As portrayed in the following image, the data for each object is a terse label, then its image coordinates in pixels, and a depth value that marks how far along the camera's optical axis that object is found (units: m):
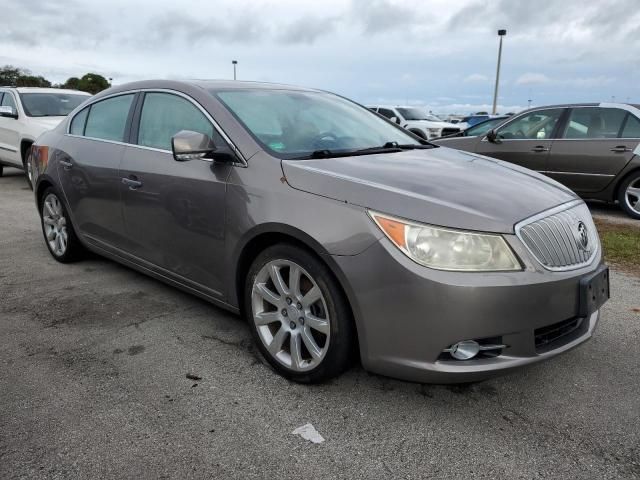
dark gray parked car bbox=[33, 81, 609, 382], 2.23
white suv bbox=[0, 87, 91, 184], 9.21
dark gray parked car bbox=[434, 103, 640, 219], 6.96
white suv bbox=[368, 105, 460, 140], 17.02
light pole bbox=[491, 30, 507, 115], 24.64
